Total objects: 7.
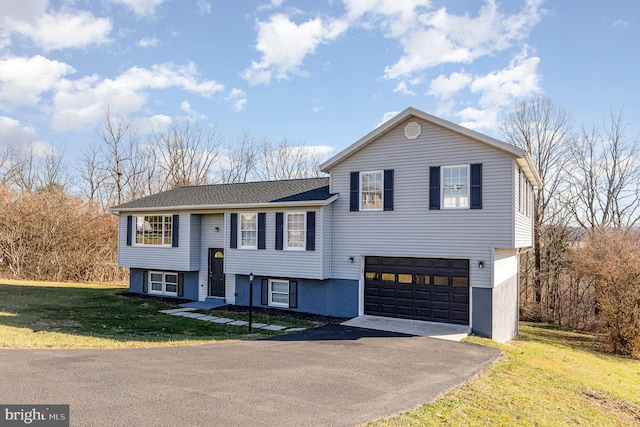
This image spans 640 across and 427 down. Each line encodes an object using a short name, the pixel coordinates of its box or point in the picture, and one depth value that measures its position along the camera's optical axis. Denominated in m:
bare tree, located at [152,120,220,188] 32.34
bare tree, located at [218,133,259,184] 35.03
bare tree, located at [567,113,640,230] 23.94
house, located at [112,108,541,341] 11.96
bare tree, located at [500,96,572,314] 24.17
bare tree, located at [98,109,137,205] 30.52
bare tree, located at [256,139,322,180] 35.78
